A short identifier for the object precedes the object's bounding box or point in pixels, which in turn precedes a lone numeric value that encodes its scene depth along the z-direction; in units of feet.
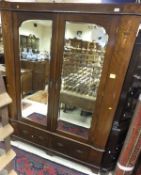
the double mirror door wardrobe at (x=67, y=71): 4.78
